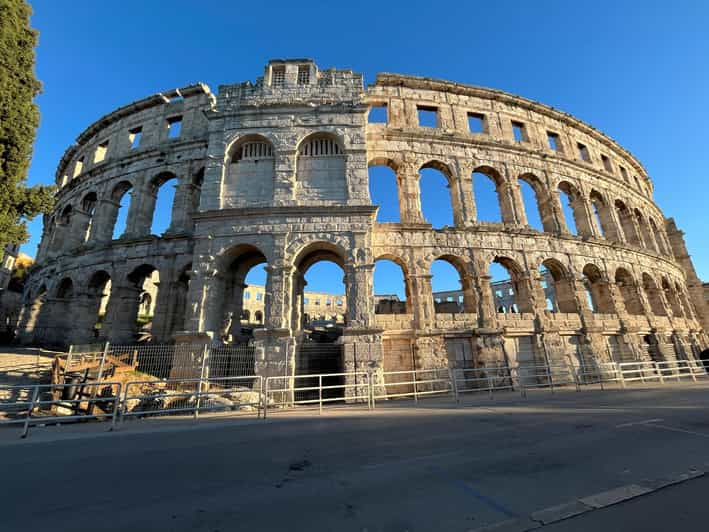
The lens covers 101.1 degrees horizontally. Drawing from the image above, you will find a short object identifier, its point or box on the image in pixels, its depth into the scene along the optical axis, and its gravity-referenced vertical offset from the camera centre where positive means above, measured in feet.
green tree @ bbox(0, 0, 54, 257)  34.68 +29.35
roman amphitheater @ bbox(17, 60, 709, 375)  41.19 +20.55
